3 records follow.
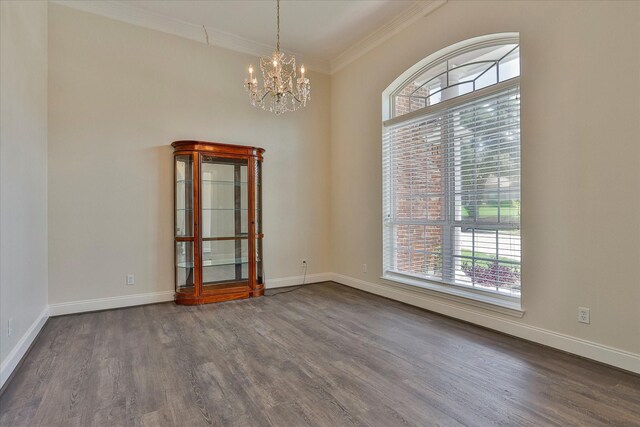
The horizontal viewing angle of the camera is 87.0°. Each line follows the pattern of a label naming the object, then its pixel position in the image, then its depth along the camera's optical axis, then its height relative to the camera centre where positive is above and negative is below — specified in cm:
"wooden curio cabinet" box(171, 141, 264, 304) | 422 -10
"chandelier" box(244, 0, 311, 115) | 299 +119
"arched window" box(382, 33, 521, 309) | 320 +45
